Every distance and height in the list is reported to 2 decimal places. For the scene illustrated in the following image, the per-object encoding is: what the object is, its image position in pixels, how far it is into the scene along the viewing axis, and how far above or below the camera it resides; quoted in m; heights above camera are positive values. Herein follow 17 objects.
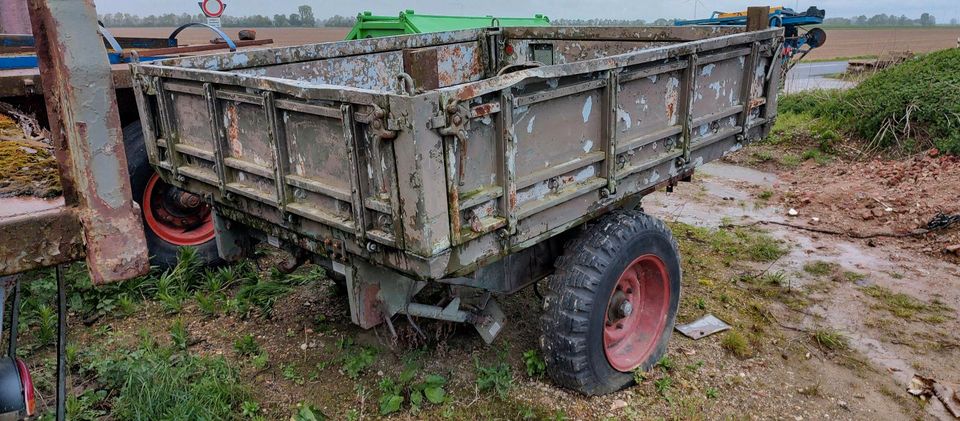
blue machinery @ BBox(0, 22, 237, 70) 4.79 -0.20
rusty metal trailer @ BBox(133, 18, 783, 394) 2.70 -0.69
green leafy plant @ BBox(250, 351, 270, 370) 3.97 -1.87
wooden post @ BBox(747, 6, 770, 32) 4.64 -0.13
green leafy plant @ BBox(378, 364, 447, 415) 3.57 -1.90
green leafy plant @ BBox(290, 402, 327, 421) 3.48 -1.92
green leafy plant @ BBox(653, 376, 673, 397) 3.80 -2.02
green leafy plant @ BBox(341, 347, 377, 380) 3.89 -1.89
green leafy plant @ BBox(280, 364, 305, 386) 3.87 -1.91
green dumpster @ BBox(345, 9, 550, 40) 8.69 -0.16
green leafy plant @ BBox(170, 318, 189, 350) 4.23 -1.83
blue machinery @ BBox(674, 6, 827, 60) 10.80 -0.38
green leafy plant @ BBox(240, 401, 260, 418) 3.55 -1.91
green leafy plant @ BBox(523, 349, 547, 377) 3.81 -1.87
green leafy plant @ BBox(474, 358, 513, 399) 3.68 -1.90
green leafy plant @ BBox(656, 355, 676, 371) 4.05 -2.01
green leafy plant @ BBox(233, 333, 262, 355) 4.16 -1.87
